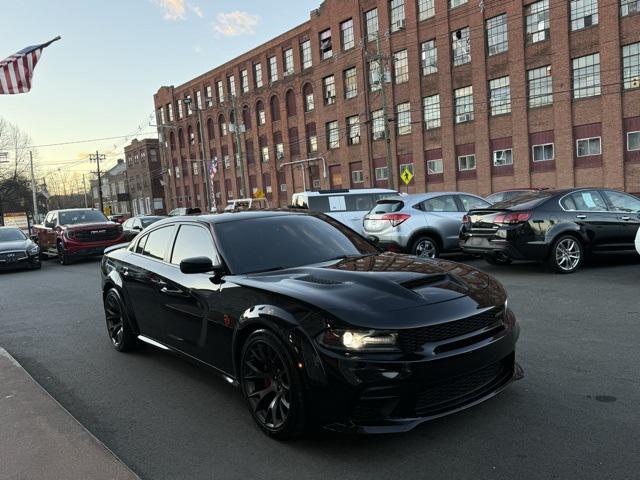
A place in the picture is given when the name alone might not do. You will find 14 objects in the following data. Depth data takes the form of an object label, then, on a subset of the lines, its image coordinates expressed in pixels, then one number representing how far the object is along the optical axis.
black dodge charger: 3.24
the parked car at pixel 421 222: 11.89
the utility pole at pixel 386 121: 30.12
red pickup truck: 17.67
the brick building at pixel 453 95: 30.36
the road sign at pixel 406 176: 29.08
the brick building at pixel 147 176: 79.69
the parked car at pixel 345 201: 14.67
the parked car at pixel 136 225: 22.63
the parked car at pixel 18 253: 15.99
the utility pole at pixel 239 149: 39.16
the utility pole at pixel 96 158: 77.38
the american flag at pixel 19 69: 11.38
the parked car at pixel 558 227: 9.53
